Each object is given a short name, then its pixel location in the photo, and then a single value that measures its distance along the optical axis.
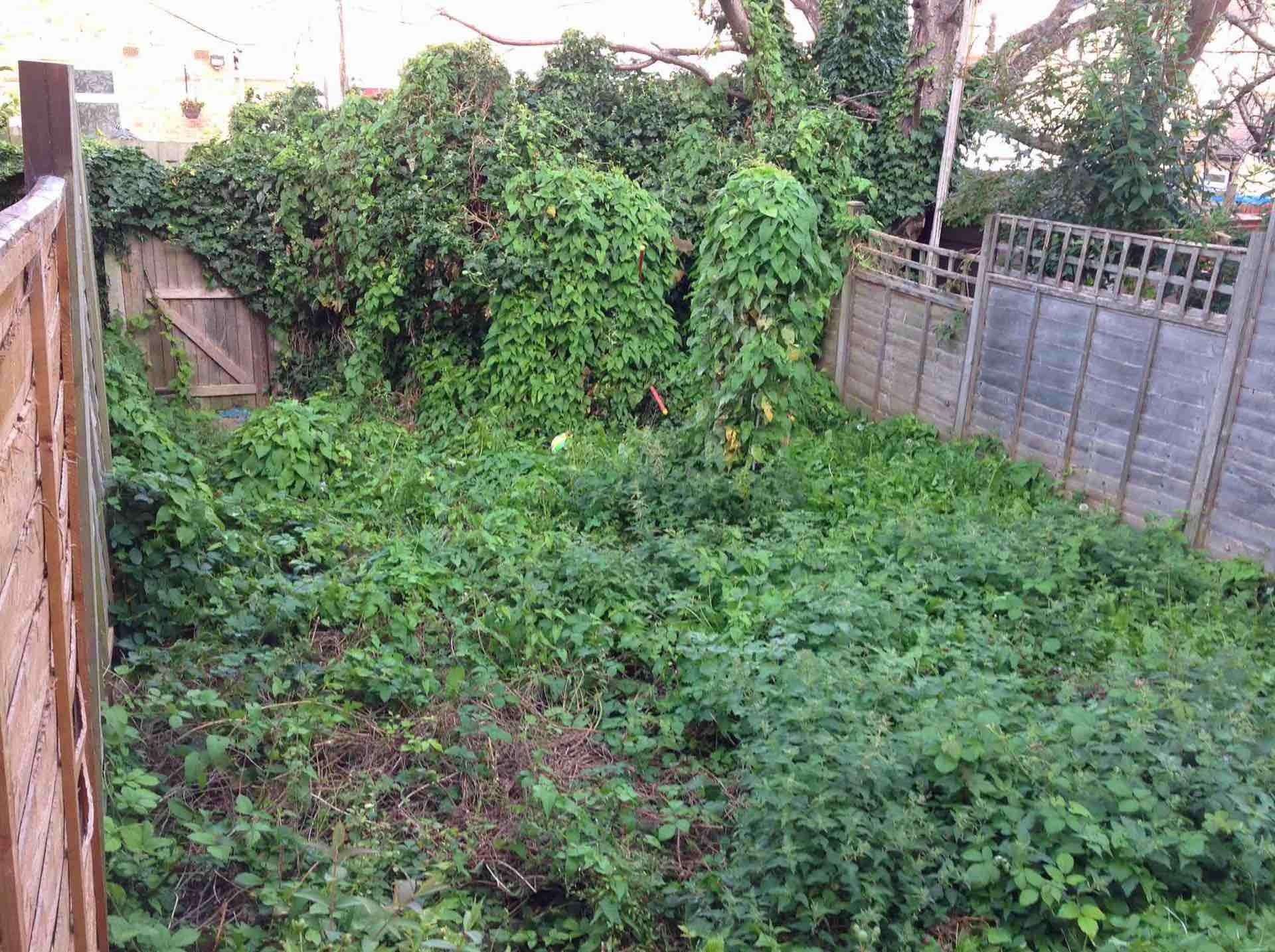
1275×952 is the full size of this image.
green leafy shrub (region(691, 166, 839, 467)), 7.04
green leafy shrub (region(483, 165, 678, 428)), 9.20
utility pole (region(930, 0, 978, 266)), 9.51
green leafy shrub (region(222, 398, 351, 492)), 7.24
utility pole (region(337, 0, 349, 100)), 18.53
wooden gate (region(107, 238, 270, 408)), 9.40
